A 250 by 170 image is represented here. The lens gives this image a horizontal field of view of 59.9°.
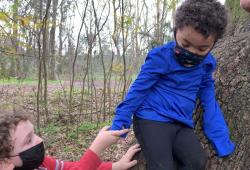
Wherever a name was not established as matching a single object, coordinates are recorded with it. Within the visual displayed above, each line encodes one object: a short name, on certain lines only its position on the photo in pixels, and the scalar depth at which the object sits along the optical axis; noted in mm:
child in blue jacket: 1271
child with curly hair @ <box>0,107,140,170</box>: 1118
